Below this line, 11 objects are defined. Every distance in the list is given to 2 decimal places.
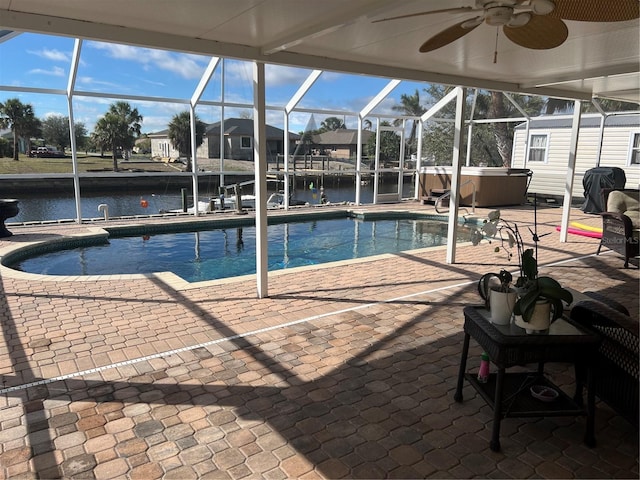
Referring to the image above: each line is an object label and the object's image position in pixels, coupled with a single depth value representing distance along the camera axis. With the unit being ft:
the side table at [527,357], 7.40
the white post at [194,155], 33.37
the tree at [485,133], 68.33
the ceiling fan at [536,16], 8.16
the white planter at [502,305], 7.98
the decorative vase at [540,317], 7.43
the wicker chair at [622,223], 19.86
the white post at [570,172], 24.81
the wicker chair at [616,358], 7.35
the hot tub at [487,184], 41.91
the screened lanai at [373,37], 9.77
